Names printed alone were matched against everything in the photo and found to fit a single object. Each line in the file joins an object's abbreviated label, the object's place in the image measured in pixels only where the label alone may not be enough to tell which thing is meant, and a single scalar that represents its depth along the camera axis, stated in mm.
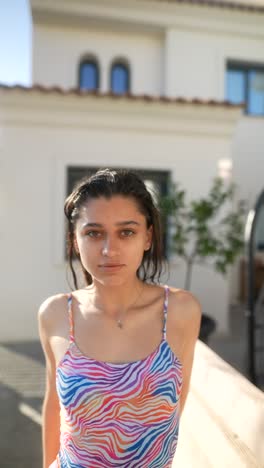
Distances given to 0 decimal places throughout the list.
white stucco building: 5066
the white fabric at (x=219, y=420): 1384
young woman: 1137
